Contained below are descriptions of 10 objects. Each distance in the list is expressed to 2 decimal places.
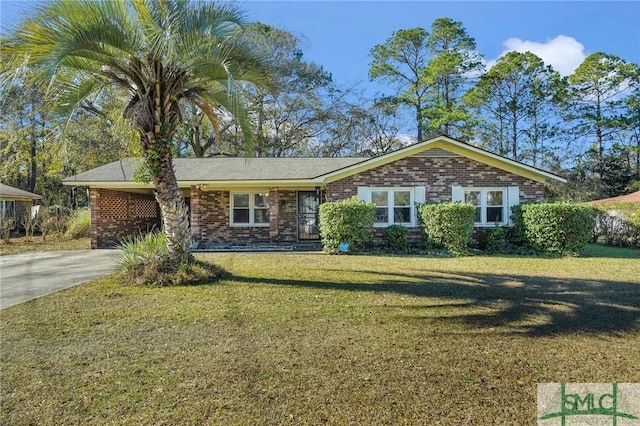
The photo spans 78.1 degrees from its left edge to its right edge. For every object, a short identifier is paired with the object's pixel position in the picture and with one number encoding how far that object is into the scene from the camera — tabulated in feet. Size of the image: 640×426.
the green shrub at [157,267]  25.80
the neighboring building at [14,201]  79.66
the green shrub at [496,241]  44.80
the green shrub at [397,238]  45.52
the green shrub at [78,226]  62.13
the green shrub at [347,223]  42.93
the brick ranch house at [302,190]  47.37
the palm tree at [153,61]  21.29
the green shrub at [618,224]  53.52
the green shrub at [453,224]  42.55
